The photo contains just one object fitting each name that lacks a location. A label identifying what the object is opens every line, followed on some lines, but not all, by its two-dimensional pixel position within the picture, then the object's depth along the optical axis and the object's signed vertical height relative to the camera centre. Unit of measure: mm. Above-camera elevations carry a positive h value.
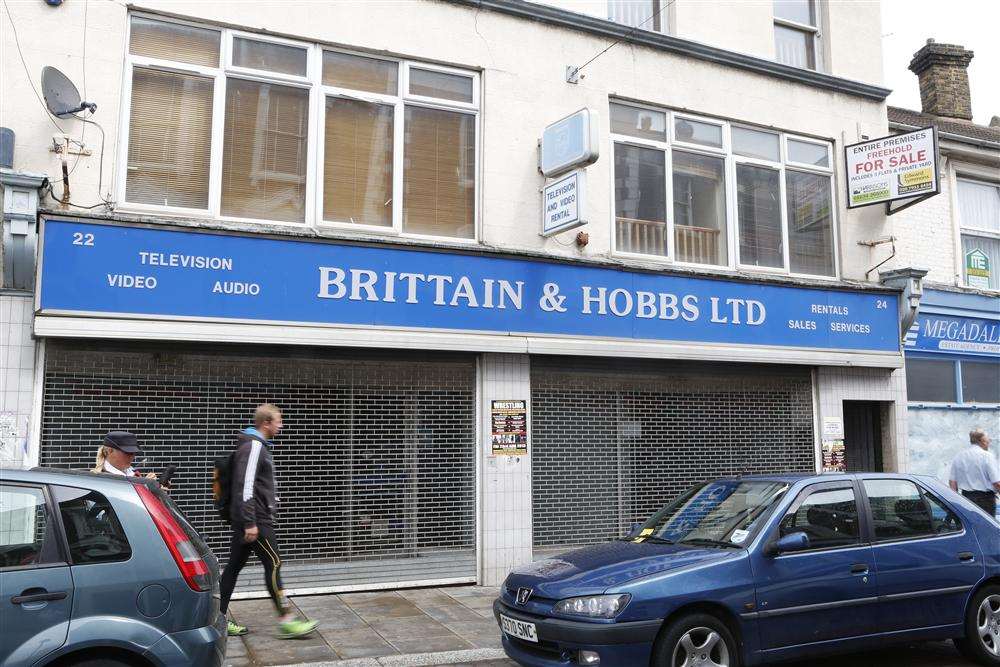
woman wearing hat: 6926 +0
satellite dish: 8259 +3468
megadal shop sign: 13328 +1789
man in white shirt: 10336 -322
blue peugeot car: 5422 -903
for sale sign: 12117 +4065
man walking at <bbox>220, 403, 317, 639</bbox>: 6902 -529
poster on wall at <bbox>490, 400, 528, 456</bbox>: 10062 +265
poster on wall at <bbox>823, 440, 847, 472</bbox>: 12232 -110
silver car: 4121 -644
